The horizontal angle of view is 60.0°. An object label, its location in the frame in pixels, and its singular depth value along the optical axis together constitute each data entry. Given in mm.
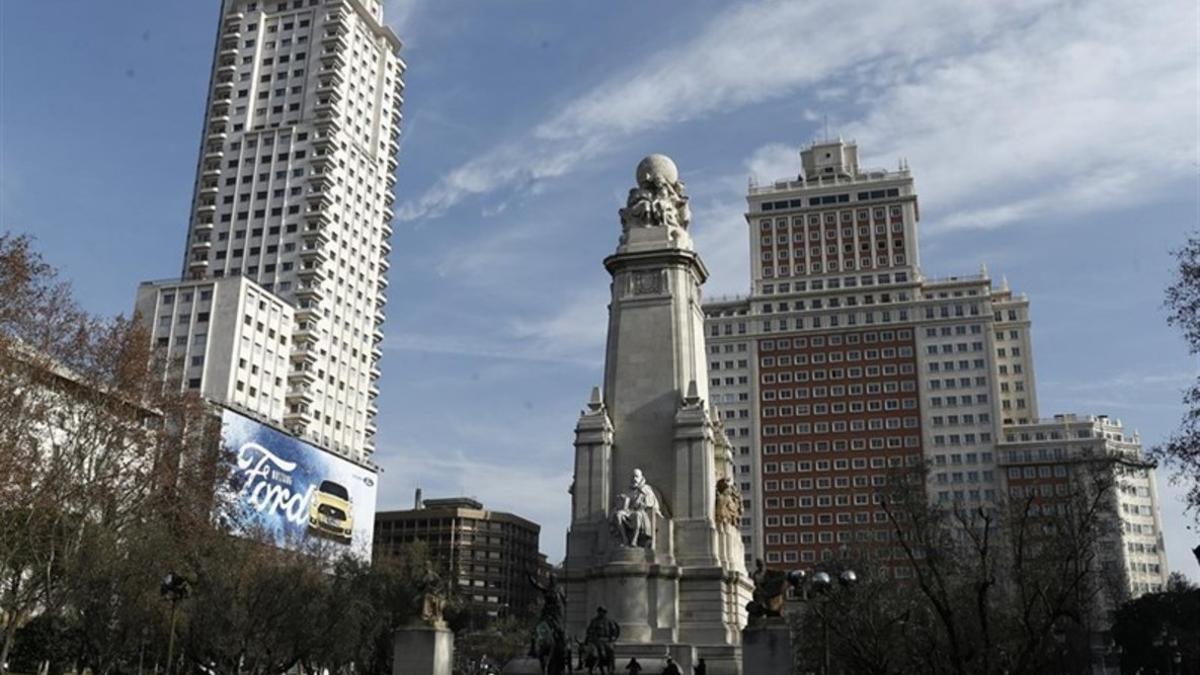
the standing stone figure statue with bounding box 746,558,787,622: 27391
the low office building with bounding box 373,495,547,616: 133250
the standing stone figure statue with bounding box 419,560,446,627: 28766
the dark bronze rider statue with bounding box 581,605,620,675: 26703
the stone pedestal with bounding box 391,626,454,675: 27859
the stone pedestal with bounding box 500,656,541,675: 28000
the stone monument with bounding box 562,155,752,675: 31547
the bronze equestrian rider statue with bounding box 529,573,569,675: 26797
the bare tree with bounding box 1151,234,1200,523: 20453
